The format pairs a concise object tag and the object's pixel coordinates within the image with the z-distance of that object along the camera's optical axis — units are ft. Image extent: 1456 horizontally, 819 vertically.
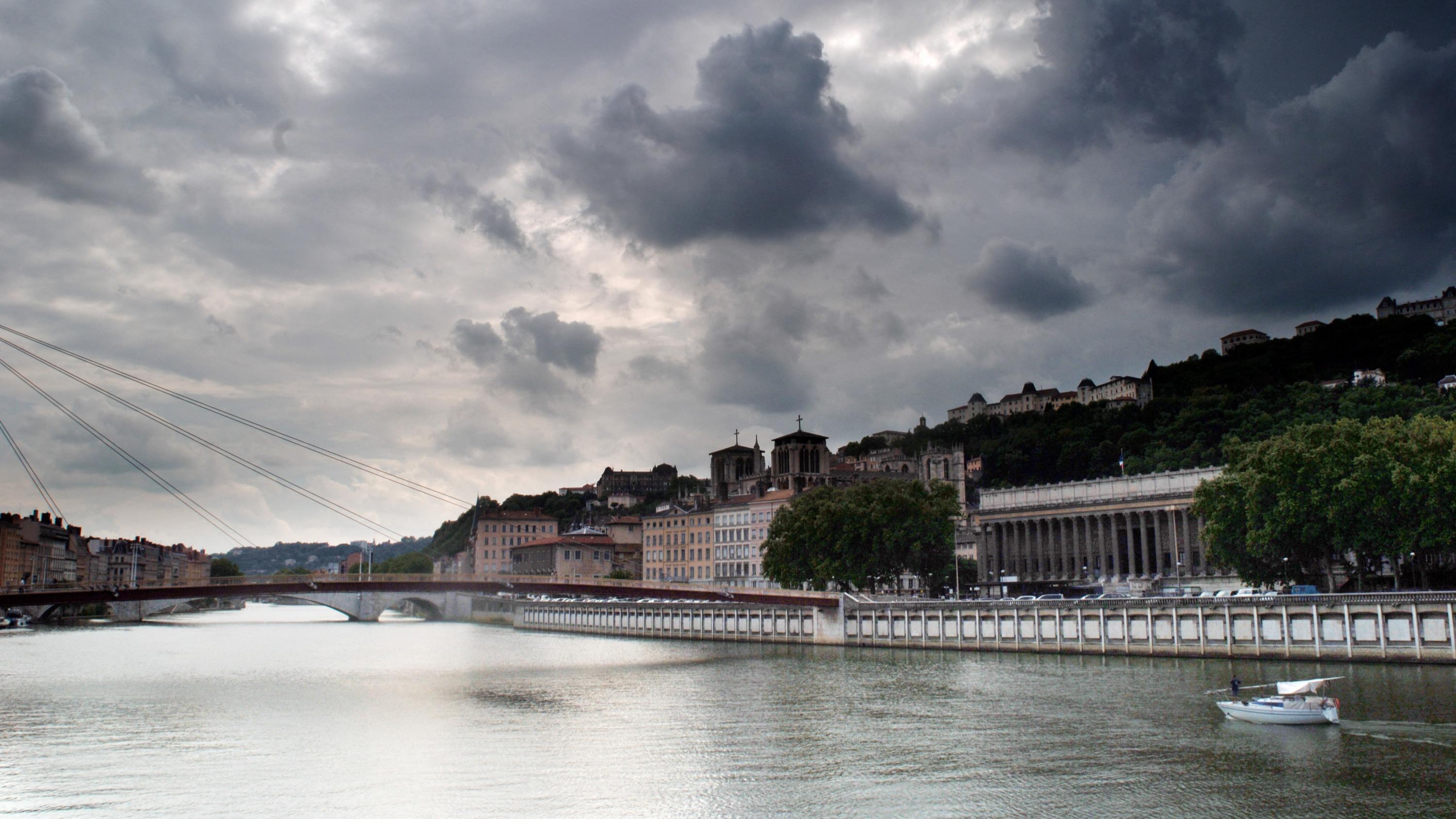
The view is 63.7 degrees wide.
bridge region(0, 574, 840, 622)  221.05
